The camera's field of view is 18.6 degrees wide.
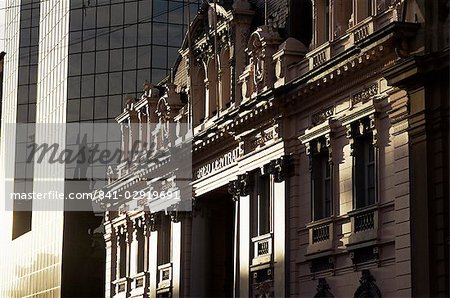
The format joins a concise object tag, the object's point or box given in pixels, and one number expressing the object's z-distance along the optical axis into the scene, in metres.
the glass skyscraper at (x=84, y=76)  76.94
